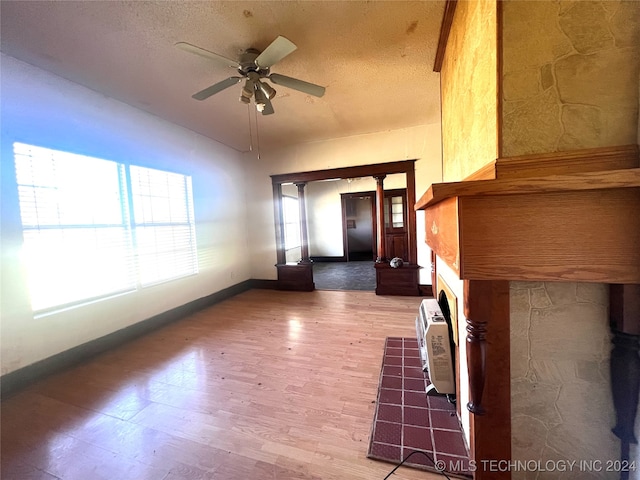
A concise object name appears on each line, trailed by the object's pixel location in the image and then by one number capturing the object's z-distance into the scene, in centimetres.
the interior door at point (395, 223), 658
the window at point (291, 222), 645
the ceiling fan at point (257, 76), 167
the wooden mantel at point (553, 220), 66
